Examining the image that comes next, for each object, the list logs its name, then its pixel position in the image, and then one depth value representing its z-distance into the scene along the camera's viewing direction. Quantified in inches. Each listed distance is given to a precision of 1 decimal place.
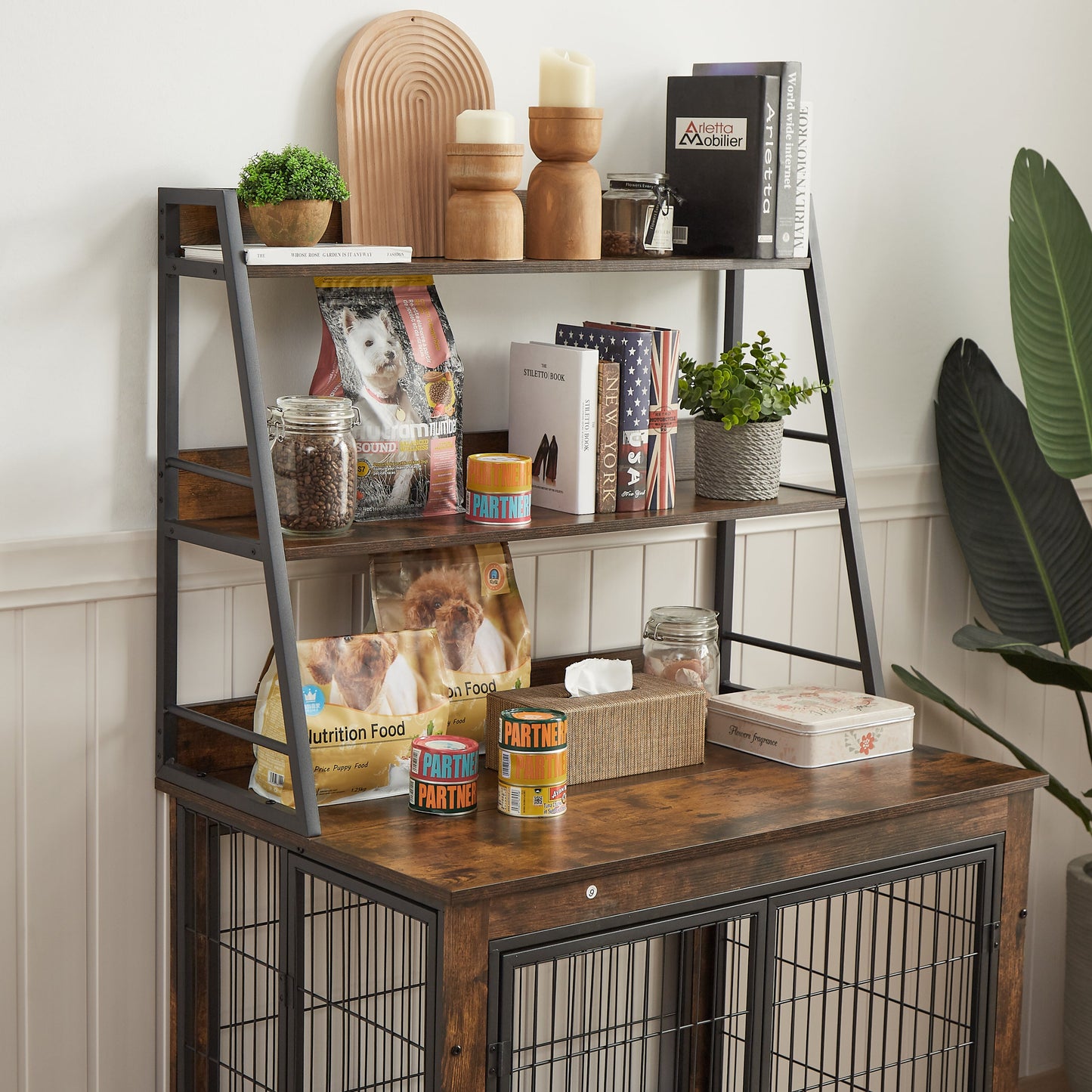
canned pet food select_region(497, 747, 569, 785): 146.9
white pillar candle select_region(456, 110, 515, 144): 155.8
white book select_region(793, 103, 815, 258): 175.1
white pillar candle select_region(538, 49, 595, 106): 161.9
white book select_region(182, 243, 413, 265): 142.5
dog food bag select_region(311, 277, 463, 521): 158.8
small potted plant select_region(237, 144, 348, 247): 146.2
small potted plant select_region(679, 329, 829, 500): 177.2
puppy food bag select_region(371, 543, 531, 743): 167.5
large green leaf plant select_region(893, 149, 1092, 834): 198.5
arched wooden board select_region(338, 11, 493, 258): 160.6
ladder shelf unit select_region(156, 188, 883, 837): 142.9
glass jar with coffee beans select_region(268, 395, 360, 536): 149.3
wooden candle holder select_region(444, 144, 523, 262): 156.4
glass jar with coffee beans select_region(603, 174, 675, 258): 170.8
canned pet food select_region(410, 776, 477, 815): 147.3
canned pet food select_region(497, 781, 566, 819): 147.9
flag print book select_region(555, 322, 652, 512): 168.0
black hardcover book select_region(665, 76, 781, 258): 171.2
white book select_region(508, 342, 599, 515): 165.2
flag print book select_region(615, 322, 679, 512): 171.5
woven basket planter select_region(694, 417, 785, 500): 177.8
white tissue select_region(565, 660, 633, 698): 167.5
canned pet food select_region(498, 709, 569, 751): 147.1
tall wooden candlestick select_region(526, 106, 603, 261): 162.3
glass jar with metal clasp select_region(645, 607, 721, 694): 179.1
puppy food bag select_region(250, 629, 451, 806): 151.1
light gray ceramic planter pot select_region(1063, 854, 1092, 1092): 218.3
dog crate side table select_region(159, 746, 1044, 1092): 135.6
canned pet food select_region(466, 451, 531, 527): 159.0
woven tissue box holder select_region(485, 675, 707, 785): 160.8
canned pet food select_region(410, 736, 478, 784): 146.7
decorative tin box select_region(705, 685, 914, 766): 168.2
